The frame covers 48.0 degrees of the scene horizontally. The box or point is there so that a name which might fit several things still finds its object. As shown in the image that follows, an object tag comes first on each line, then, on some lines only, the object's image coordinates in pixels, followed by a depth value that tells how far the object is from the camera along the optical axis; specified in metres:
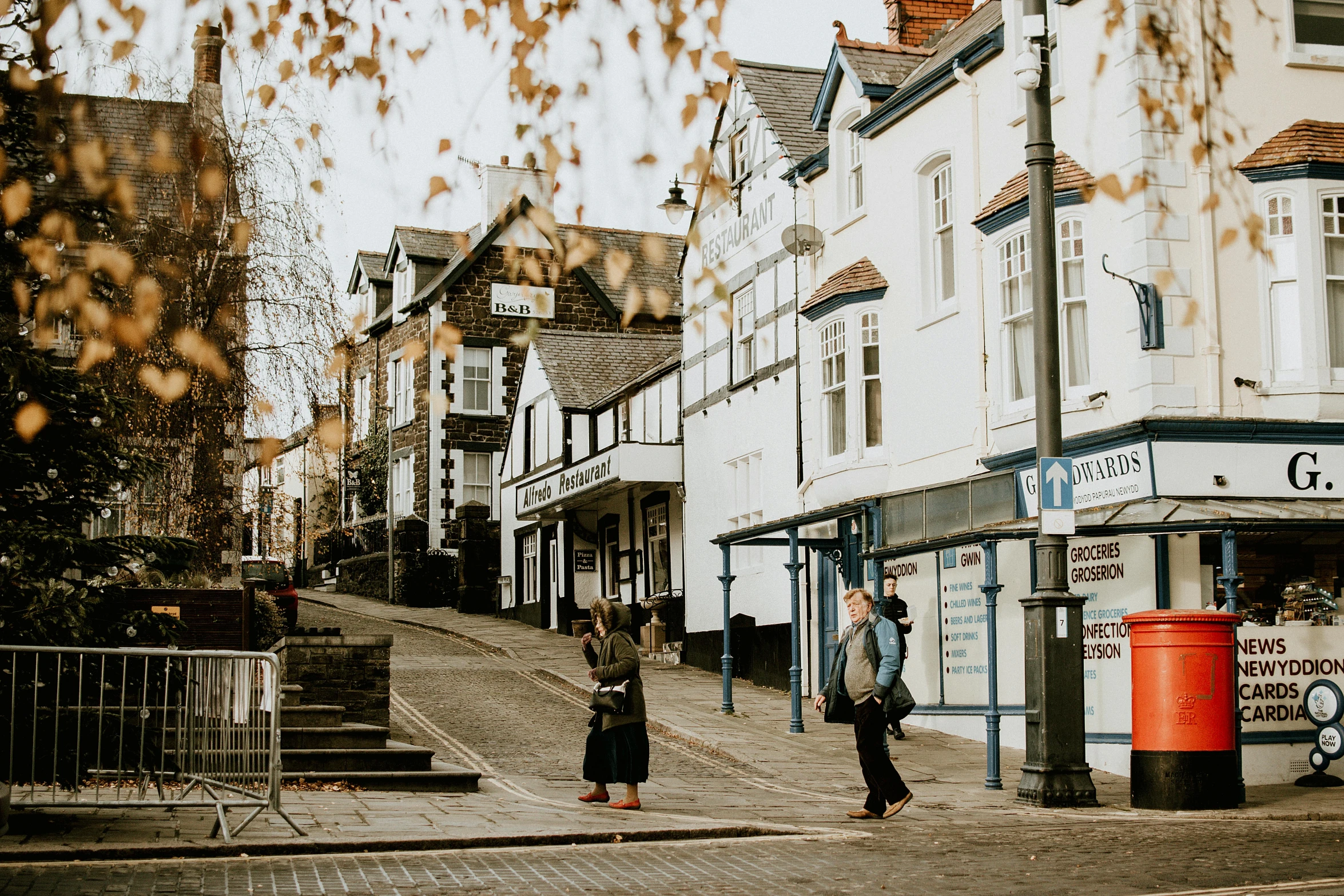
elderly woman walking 12.45
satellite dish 23.48
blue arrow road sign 12.95
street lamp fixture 27.94
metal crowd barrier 10.09
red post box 12.62
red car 27.92
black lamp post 12.92
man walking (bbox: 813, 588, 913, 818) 11.77
